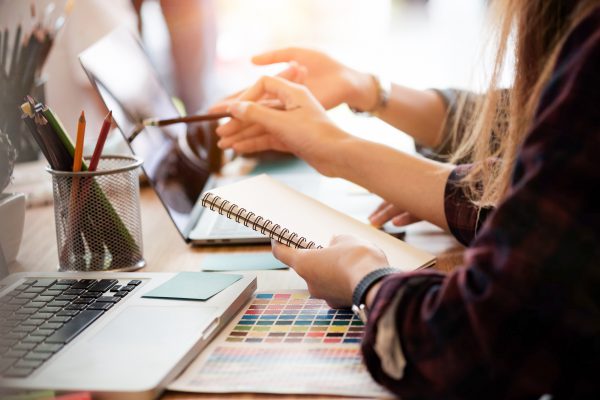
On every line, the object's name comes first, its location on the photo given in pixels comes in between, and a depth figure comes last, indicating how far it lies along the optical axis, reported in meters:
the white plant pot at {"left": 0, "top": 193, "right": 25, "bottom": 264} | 1.02
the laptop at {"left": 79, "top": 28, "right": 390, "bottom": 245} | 1.07
